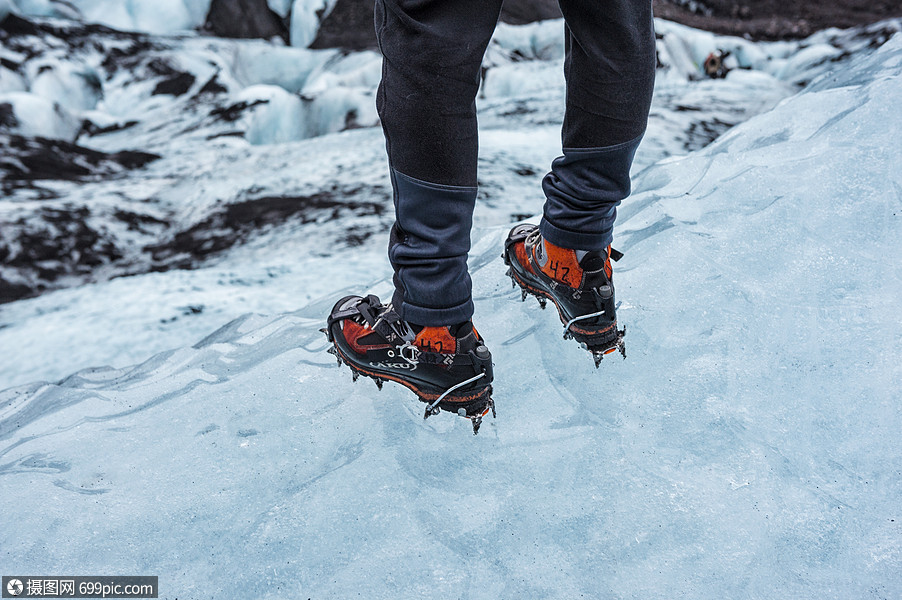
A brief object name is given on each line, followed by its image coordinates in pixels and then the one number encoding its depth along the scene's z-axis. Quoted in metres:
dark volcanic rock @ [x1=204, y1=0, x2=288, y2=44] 9.09
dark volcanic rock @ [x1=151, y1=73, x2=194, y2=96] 7.14
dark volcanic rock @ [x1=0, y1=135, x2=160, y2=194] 4.07
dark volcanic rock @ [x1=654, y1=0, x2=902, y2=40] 9.12
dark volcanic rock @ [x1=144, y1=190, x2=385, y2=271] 3.09
